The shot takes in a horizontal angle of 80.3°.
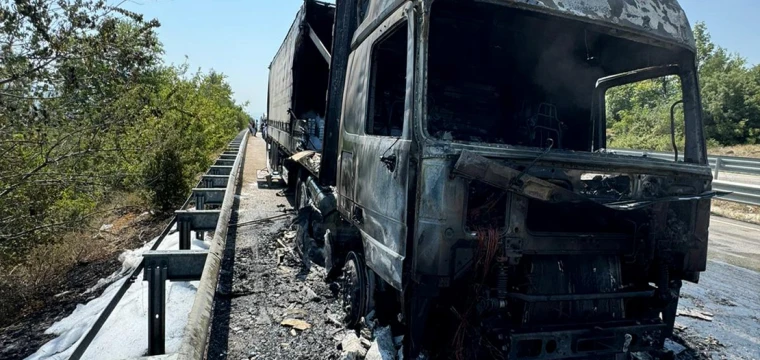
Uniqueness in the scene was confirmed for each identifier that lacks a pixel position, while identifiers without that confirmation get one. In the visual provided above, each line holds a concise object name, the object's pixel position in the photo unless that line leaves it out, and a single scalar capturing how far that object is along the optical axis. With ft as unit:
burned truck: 8.38
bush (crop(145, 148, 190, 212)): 31.19
